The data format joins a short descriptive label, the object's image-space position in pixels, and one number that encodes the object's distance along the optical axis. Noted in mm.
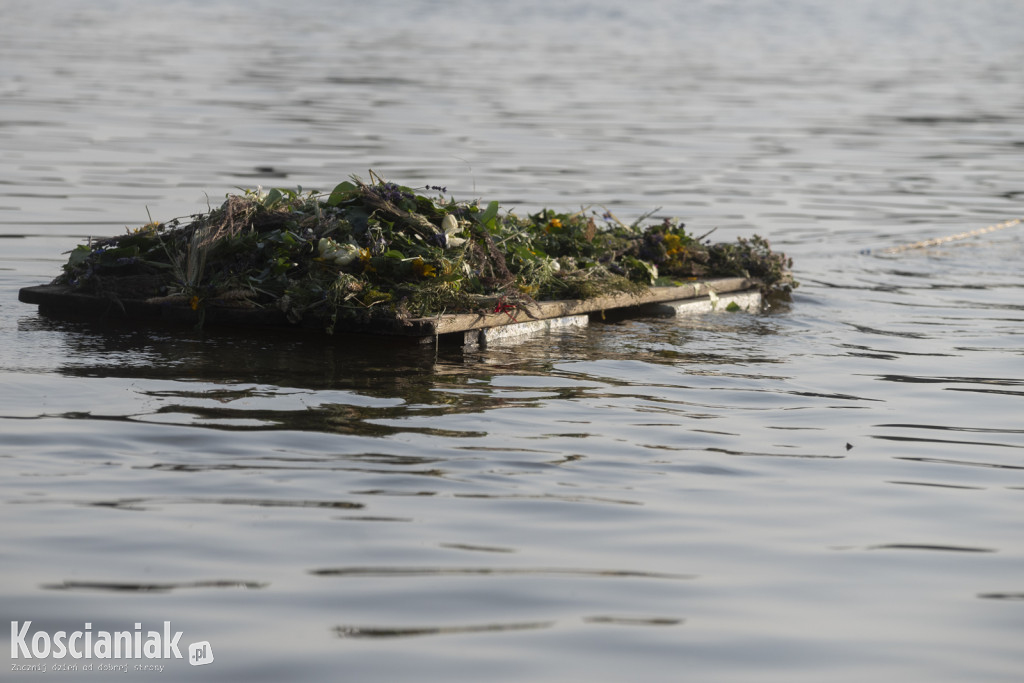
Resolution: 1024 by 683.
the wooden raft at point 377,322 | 18625
